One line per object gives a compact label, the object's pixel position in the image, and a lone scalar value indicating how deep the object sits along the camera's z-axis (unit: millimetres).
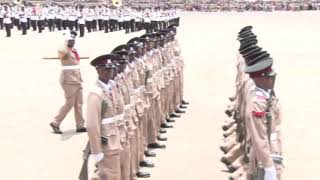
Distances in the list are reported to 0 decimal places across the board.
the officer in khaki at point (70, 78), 10358
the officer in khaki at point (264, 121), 5504
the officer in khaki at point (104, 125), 6250
